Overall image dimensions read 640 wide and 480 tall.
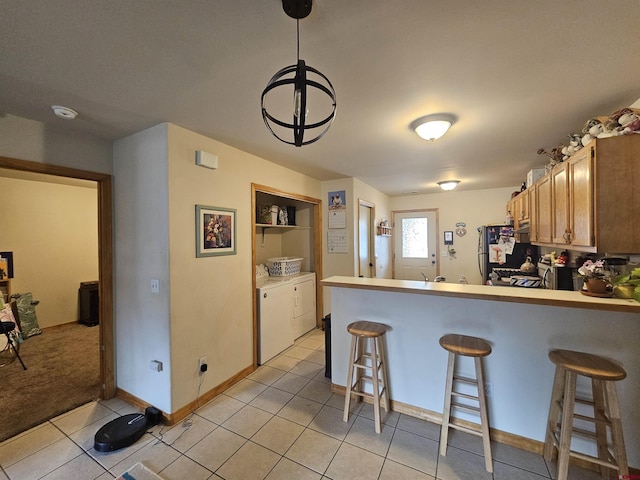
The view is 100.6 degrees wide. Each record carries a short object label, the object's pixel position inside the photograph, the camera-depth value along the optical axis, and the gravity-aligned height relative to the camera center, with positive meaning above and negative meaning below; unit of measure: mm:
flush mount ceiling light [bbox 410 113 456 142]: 2031 +875
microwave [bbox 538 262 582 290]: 2637 -430
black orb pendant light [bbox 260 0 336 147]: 1006 +913
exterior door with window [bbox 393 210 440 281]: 5801 -163
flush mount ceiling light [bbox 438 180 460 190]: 4410 +901
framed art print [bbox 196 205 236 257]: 2326 +83
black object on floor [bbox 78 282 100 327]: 4477 -1076
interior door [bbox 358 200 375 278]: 4413 -13
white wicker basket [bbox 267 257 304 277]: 3746 -381
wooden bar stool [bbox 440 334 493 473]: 1649 -989
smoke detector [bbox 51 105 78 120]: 1784 +892
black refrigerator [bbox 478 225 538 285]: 4148 -213
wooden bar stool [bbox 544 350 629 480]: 1378 -983
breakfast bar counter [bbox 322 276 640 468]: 1573 -692
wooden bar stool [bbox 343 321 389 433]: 1994 -1011
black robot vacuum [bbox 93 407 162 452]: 1801 -1364
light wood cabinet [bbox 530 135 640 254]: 1609 +255
